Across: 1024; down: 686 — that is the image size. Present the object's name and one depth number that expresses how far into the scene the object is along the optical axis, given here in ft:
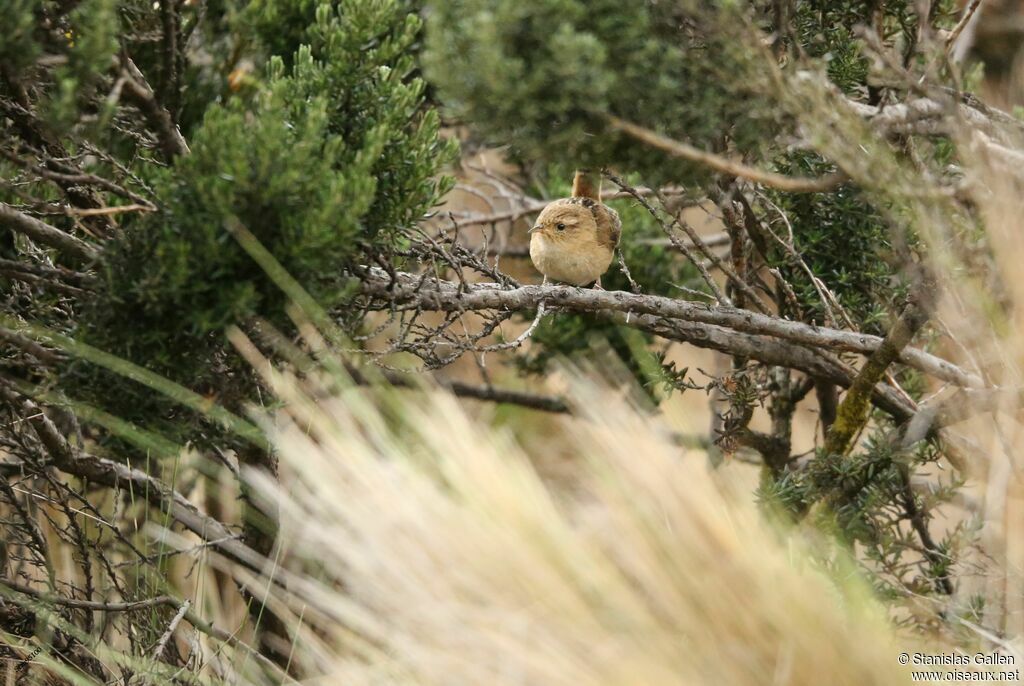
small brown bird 28.32
